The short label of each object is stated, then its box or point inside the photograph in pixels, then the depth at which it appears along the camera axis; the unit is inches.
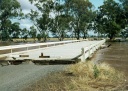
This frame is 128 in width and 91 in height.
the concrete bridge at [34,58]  318.2
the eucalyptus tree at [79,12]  1741.3
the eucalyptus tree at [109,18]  1948.4
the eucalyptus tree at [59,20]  1631.5
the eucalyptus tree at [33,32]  2000.8
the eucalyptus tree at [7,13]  1770.4
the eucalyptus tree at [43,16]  1610.2
